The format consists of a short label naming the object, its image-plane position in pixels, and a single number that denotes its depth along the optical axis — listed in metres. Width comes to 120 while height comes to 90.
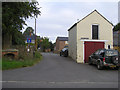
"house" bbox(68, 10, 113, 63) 15.92
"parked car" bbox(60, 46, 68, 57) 22.67
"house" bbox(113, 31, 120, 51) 24.09
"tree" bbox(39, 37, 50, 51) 59.94
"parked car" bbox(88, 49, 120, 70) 10.84
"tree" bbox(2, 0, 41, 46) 12.80
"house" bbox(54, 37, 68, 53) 51.80
